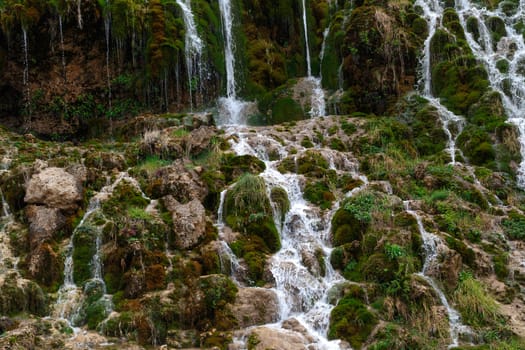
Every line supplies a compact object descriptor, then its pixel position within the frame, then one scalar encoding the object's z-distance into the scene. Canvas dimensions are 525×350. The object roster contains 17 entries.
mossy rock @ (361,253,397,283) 10.89
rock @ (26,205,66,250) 11.68
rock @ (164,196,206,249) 11.90
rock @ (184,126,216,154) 15.89
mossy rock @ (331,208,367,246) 12.37
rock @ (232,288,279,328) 10.36
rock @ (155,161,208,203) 13.32
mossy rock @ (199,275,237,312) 10.45
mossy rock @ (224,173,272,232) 12.72
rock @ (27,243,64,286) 11.02
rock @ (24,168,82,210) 12.48
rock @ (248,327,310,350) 9.38
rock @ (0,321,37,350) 8.73
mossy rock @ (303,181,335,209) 13.84
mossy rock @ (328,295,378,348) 9.78
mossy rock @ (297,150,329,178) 15.09
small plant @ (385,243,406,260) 11.19
